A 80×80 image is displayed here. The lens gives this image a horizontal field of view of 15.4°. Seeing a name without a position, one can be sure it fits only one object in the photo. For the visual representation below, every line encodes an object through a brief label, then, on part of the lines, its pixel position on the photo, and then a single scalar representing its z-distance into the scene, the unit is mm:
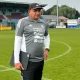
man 4992
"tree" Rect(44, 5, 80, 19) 136000
